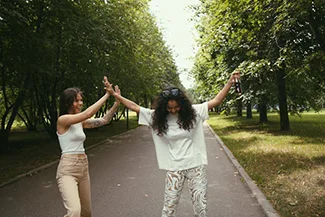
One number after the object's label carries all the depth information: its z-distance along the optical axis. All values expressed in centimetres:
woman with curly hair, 332
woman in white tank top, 322
